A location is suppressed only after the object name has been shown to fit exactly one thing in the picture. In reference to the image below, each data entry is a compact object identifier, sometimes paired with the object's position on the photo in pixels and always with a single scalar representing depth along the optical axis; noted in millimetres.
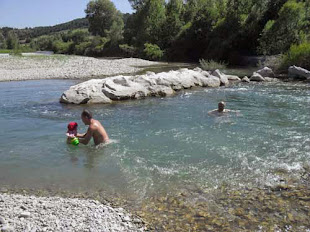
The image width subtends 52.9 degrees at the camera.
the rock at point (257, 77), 23720
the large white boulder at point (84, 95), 16758
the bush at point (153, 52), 54750
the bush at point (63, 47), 96294
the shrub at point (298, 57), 25078
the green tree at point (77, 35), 104088
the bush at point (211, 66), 31422
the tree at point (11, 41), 106494
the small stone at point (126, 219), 5398
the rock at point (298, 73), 23023
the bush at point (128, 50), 65062
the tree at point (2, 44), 118288
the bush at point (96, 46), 80562
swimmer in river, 12859
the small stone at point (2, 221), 5000
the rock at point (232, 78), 24816
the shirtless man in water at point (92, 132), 8862
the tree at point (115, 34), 77375
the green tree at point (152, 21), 62212
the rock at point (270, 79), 23469
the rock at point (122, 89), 17516
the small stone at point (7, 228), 4810
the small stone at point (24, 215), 5230
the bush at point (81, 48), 87206
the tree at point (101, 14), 99625
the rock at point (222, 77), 22488
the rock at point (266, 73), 25266
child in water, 9109
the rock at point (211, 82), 21953
